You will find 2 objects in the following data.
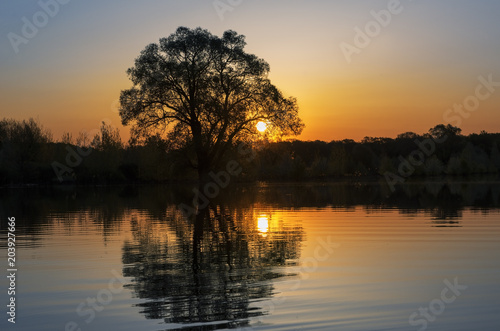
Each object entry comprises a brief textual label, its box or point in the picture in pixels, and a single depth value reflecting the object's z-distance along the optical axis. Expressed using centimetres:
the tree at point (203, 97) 4194
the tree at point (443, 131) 12402
